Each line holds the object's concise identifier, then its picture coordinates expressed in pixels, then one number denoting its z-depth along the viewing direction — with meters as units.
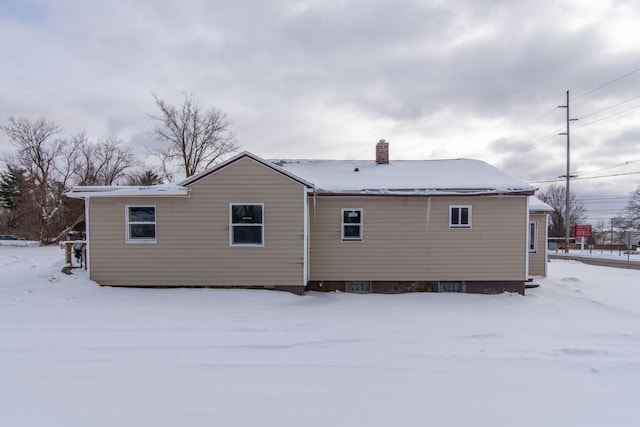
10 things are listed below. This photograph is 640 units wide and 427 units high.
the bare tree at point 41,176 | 33.66
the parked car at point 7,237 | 54.15
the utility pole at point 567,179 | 32.28
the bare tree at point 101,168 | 37.94
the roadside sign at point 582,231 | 34.95
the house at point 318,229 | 9.91
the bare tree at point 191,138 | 35.12
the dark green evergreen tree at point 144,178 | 43.53
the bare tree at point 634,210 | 50.03
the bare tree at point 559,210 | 50.19
